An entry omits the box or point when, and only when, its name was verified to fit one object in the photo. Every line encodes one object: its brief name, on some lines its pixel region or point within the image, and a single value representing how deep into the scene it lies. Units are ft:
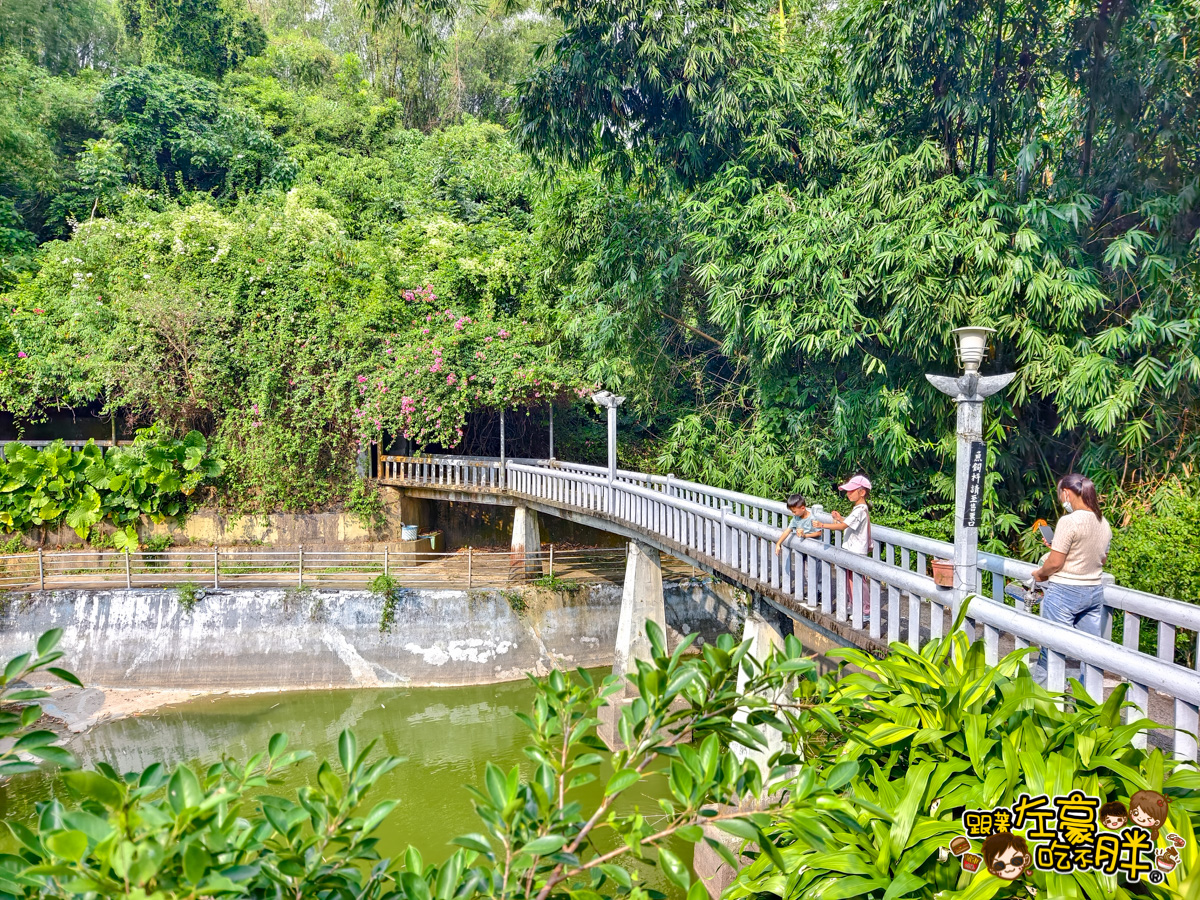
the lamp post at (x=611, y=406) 39.68
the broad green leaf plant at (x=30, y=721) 5.26
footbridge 12.95
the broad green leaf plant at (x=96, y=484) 50.44
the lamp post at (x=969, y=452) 15.62
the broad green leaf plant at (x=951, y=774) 7.97
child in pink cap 19.89
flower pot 16.38
